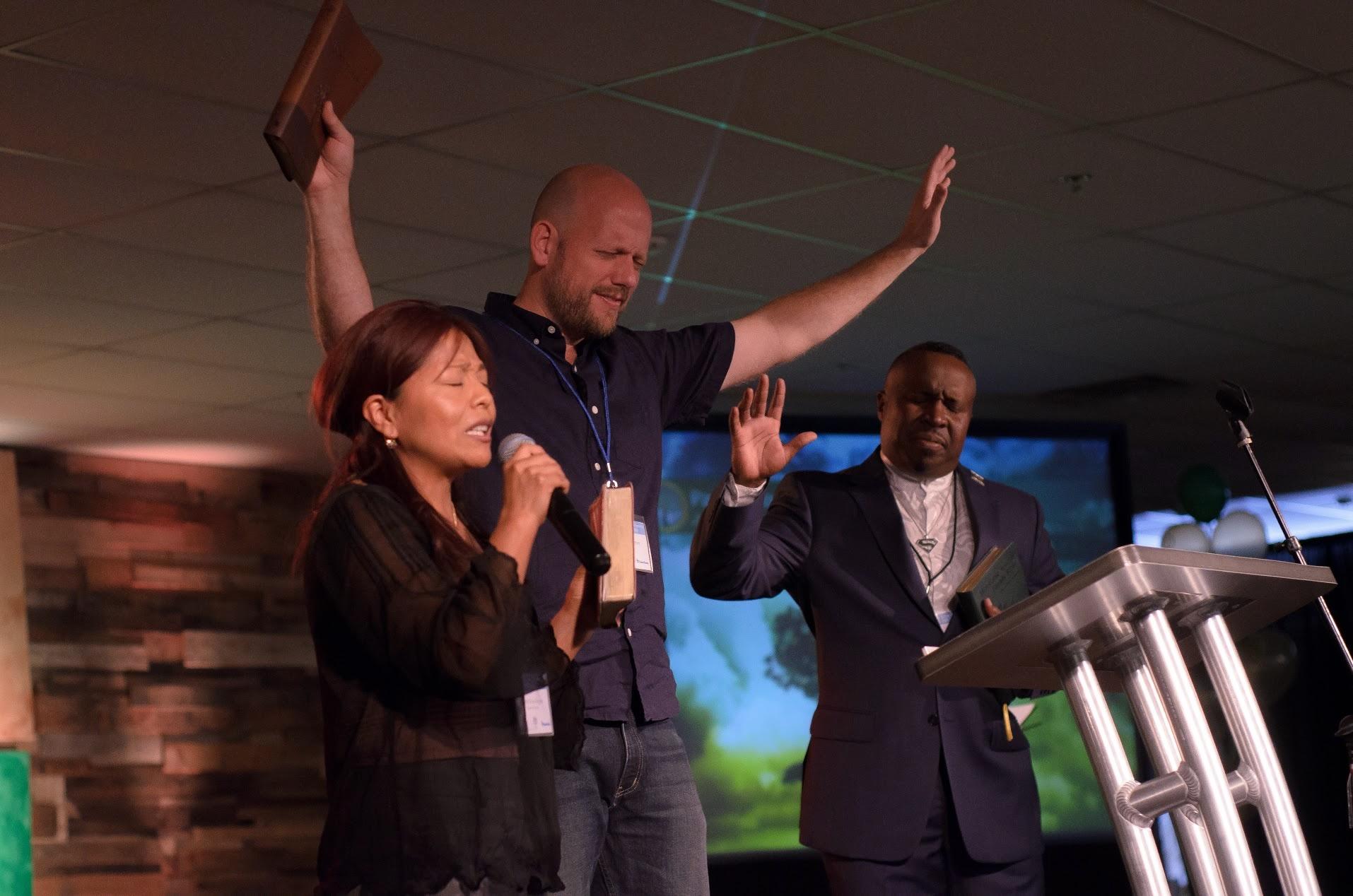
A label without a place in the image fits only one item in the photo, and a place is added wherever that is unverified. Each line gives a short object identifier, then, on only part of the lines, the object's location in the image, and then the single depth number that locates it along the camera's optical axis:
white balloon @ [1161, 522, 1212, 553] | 8.05
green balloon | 8.05
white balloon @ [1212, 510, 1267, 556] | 7.94
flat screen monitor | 6.60
